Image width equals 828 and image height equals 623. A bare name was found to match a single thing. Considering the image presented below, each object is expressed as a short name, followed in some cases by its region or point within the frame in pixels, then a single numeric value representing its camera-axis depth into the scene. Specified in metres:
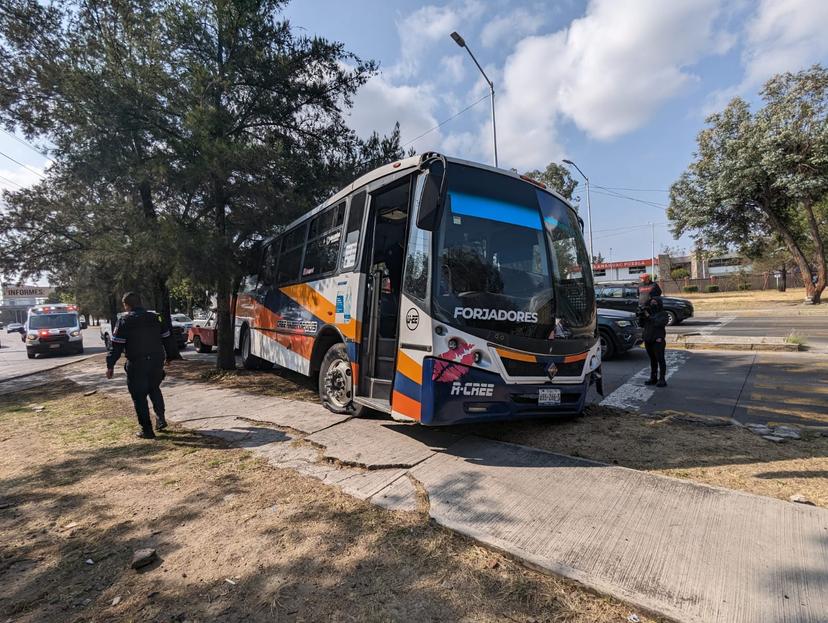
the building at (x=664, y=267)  61.69
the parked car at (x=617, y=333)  9.93
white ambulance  20.33
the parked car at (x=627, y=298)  15.83
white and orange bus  4.05
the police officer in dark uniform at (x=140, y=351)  5.46
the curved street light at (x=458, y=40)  12.92
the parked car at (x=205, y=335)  16.91
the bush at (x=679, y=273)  58.79
